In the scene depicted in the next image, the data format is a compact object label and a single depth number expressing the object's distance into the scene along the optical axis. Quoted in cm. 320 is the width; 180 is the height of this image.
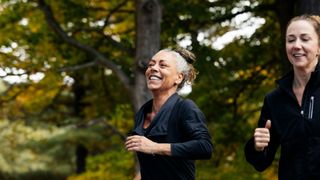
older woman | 329
